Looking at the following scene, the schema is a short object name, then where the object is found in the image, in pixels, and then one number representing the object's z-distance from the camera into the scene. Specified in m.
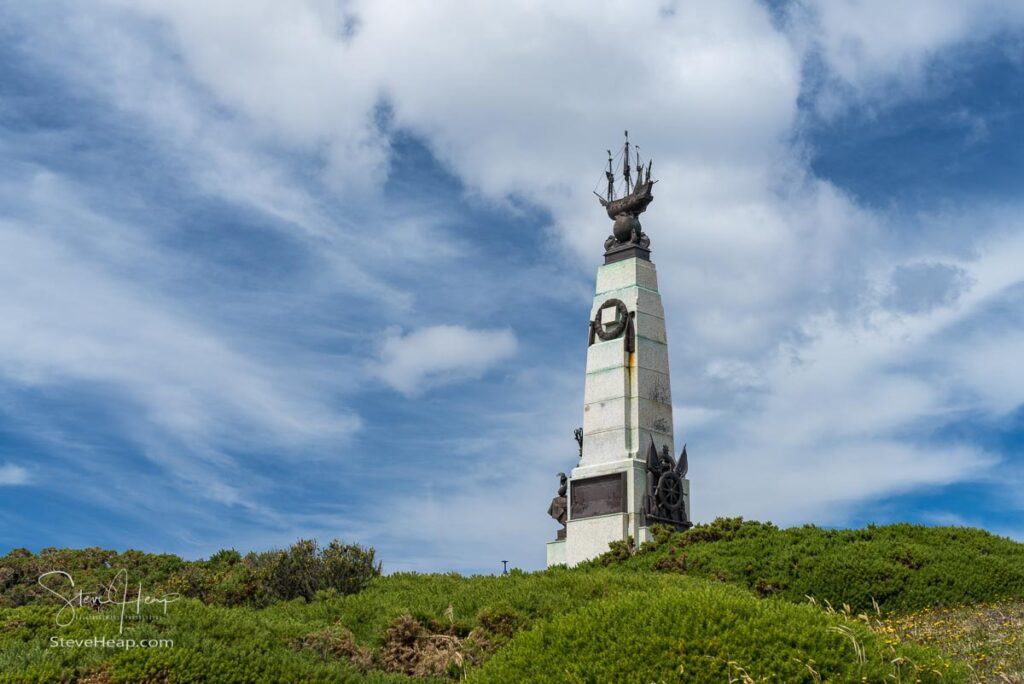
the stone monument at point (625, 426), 28.30
